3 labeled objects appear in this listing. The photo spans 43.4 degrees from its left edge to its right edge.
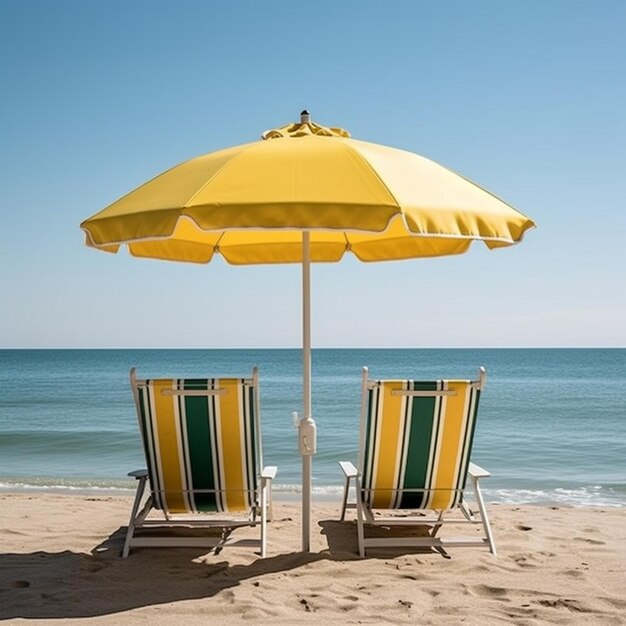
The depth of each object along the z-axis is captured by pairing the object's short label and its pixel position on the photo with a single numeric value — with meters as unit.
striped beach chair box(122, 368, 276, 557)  4.21
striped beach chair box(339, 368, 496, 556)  4.29
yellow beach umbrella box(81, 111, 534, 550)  3.26
